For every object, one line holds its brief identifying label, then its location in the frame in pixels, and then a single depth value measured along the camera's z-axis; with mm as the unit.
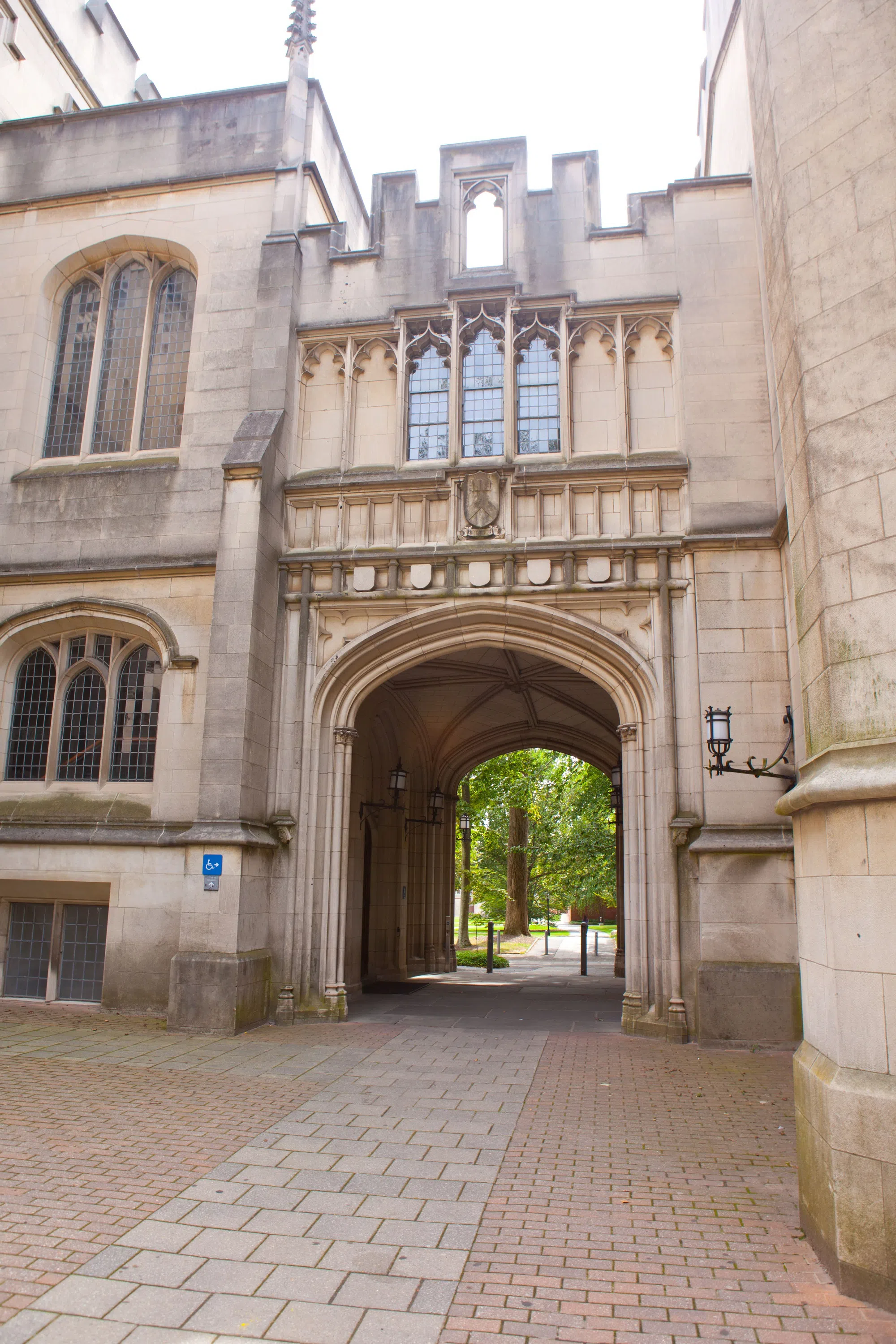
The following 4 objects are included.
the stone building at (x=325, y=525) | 10359
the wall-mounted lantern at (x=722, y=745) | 9727
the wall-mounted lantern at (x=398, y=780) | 15273
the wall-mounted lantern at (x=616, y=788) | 16531
